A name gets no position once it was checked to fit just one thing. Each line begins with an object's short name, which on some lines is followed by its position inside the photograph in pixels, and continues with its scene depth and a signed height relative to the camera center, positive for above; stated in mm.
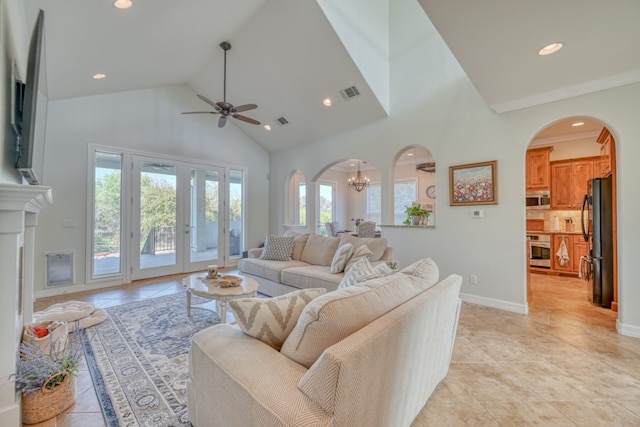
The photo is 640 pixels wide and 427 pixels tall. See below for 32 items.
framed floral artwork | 3808 +459
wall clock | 8047 +712
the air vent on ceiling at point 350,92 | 4723 +2095
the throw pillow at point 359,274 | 1807 -371
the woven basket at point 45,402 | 1685 -1115
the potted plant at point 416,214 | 4684 +50
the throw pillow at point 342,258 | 3676 -528
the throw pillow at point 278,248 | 4617 -499
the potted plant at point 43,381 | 1677 -977
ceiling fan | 3963 +1522
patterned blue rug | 1813 -1208
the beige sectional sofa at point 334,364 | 940 -601
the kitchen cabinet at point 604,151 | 3717 +1002
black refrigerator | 3654 -315
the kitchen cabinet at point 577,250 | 5406 -632
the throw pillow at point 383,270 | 1819 -349
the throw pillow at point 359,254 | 3625 -465
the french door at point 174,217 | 5359 +13
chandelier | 8461 +1049
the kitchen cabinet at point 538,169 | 5785 +985
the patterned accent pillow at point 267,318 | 1373 -486
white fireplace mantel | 1523 -358
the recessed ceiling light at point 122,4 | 2669 +2033
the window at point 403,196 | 8609 +634
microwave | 5816 +345
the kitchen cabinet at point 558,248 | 5539 -646
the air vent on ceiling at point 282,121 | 6028 +2050
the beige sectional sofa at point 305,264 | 3707 -715
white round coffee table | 2912 -770
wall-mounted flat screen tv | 1830 +684
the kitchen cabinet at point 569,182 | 5512 +697
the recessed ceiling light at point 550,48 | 2420 +1465
